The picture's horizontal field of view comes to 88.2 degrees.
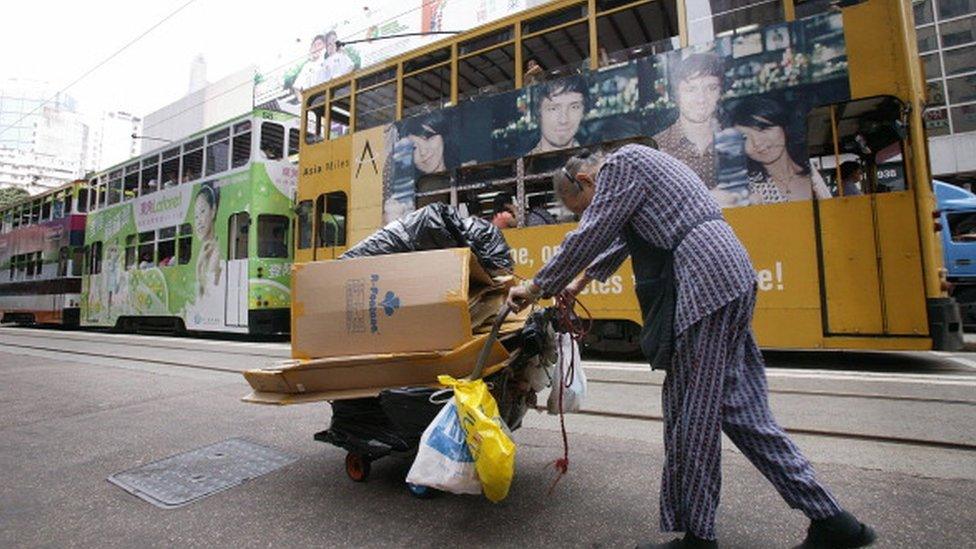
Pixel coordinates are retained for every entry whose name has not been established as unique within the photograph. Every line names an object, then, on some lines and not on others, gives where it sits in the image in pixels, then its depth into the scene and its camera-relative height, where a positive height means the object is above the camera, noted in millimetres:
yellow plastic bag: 1609 -446
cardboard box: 2094 +34
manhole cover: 2352 -816
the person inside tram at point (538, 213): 6379 +1189
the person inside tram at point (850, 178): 5043 +1234
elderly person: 1529 -83
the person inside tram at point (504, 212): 6191 +1263
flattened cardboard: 2053 -273
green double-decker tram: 9672 +1751
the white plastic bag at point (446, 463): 1656 -511
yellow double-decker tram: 4773 +1955
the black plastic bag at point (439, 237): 2416 +350
